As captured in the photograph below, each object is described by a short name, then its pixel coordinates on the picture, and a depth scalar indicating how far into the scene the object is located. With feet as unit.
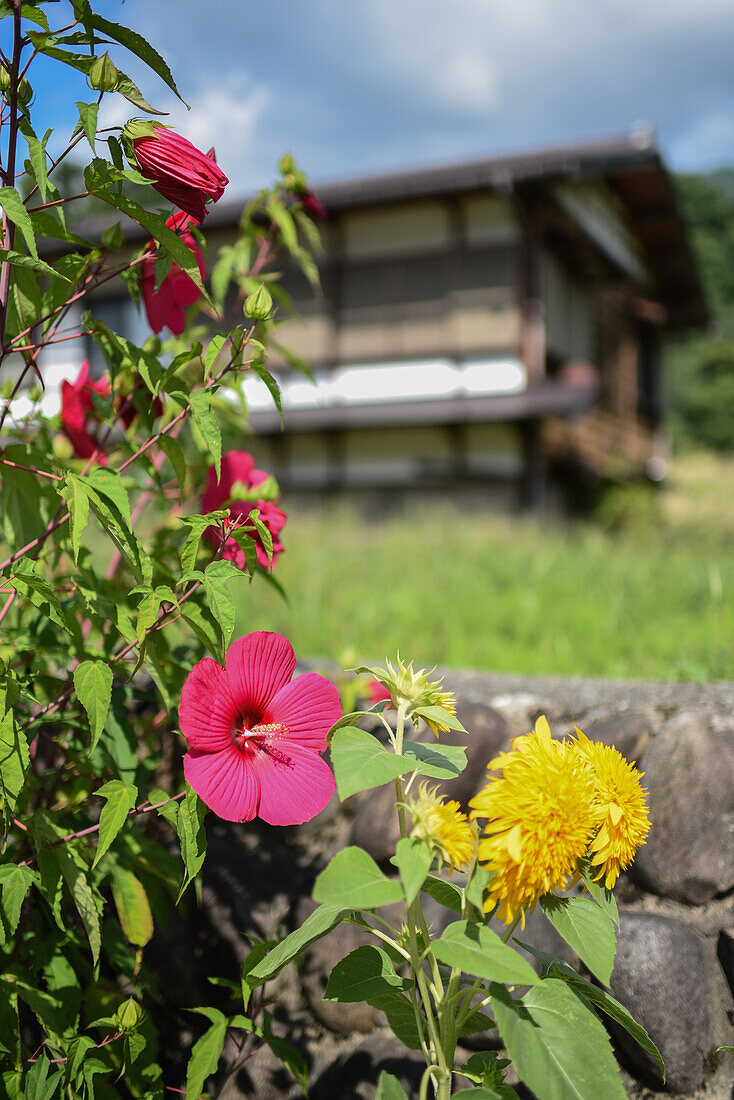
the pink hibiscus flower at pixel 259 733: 3.09
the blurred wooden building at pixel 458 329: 31.50
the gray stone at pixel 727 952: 4.66
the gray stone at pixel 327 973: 5.10
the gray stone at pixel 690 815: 5.01
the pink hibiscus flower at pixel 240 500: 3.51
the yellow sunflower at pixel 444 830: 2.63
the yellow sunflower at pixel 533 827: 2.55
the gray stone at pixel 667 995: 4.41
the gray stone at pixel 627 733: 5.33
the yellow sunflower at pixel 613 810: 2.78
